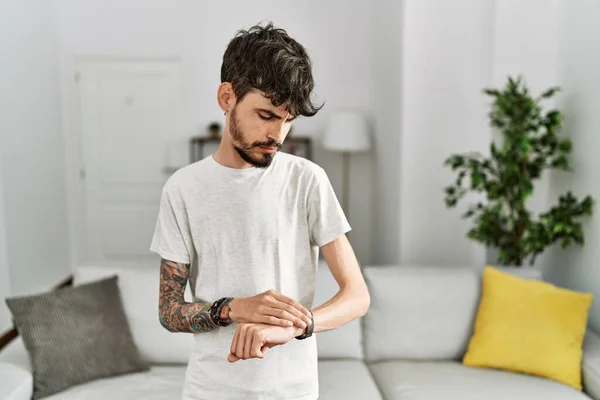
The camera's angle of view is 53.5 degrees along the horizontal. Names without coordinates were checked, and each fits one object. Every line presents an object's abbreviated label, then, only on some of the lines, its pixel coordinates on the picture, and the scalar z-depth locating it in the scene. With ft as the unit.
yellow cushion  8.11
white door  18.07
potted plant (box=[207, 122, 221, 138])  17.59
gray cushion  7.66
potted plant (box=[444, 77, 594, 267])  9.71
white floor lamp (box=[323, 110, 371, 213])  16.30
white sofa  7.71
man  3.49
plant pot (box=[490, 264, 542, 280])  9.50
